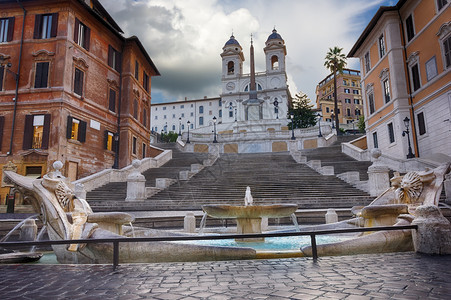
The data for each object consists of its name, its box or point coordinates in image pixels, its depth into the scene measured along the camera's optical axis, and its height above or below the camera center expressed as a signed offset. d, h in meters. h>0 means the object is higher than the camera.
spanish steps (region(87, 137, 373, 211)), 15.91 +0.99
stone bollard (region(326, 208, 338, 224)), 11.28 -0.45
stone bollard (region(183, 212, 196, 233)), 10.42 -0.59
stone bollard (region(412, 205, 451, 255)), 5.45 -0.52
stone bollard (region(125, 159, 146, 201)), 17.30 +1.02
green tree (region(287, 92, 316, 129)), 62.03 +17.15
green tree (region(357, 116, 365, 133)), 63.75 +15.57
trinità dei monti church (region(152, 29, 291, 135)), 81.44 +32.11
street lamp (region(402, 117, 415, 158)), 21.58 +5.26
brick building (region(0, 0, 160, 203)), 23.42 +9.25
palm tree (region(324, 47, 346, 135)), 54.06 +24.03
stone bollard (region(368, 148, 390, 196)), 16.17 +1.23
